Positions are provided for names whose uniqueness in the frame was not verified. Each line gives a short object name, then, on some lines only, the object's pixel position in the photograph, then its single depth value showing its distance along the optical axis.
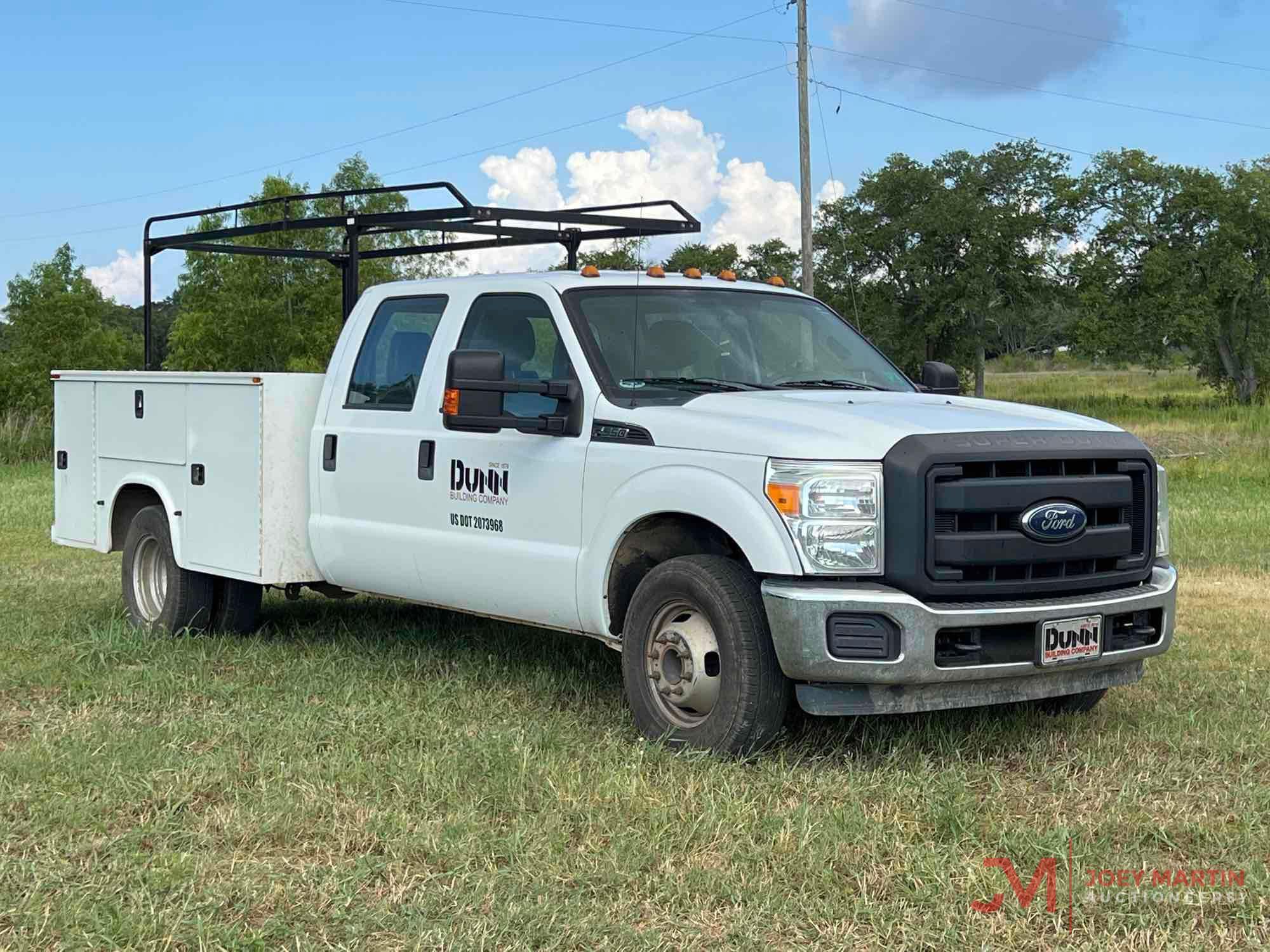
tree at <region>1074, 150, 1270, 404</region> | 61.78
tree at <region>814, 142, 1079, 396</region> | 65.69
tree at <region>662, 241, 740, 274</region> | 43.38
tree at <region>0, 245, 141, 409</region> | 74.56
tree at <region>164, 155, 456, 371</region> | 60.81
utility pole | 27.23
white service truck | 5.45
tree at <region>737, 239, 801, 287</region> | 66.19
